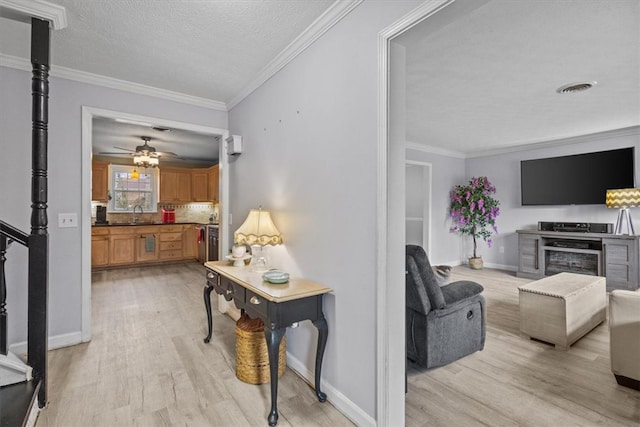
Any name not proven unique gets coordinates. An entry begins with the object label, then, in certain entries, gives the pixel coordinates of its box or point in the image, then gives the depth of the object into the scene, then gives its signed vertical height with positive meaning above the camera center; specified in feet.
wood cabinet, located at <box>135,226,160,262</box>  21.15 -1.82
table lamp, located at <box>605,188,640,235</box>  13.93 +0.60
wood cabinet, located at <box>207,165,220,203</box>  23.66 +2.44
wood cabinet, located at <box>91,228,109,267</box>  19.74 -1.91
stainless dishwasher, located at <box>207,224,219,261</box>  19.90 -1.68
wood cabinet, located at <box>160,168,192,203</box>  23.76 +2.39
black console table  5.94 -1.81
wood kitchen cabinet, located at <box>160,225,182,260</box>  22.12 -1.83
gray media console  14.51 -2.06
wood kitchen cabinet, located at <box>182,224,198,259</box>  23.06 -1.89
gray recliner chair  7.46 -2.45
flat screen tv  15.40 +2.02
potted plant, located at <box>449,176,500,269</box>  19.81 +0.40
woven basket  7.15 -3.18
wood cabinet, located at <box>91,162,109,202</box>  21.30 +2.39
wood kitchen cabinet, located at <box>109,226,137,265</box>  20.24 -1.87
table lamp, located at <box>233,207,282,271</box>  8.02 -0.46
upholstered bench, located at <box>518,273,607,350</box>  8.79 -2.75
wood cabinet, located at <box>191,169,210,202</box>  24.98 +2.49
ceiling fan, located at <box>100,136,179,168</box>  17.17 +3.32
